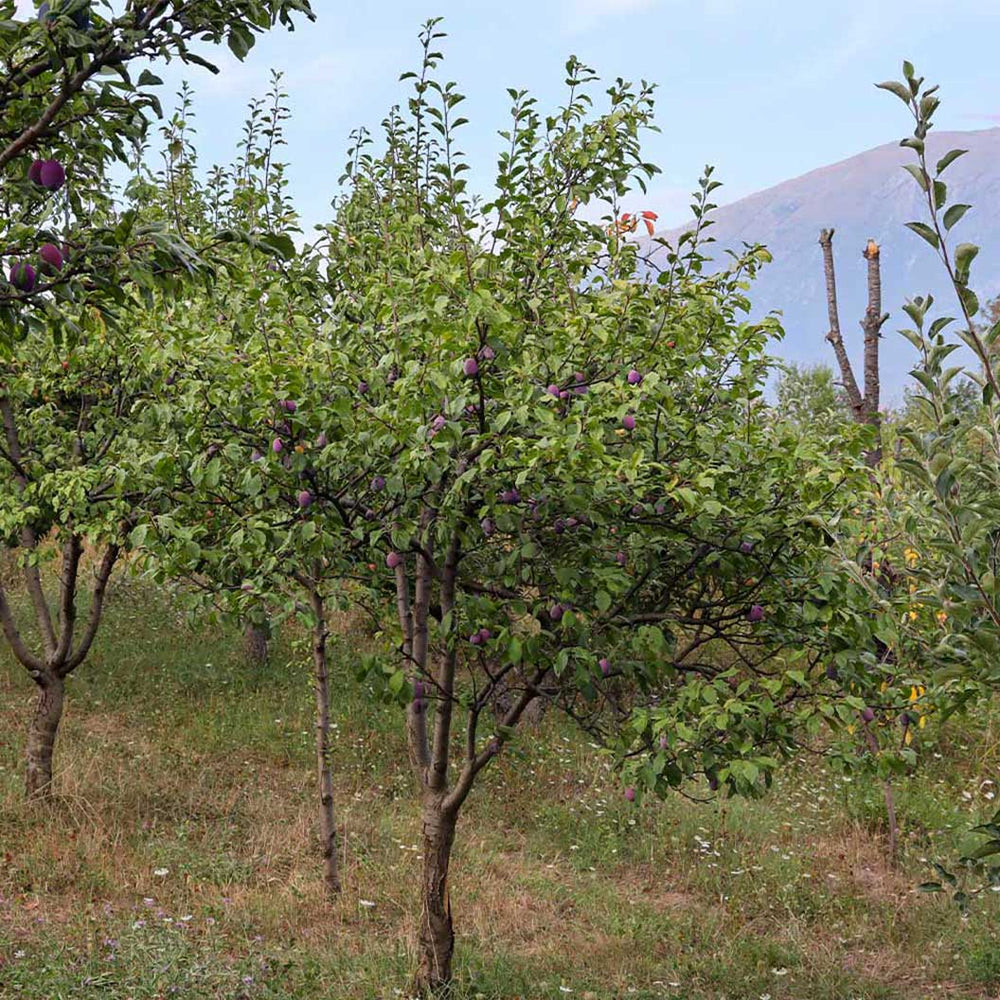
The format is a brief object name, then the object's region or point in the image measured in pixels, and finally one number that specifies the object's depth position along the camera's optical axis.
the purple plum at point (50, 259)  3.11
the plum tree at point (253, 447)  4.74
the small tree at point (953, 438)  2.67
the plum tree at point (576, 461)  4.38
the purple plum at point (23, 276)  3.01
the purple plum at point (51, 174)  3.16
